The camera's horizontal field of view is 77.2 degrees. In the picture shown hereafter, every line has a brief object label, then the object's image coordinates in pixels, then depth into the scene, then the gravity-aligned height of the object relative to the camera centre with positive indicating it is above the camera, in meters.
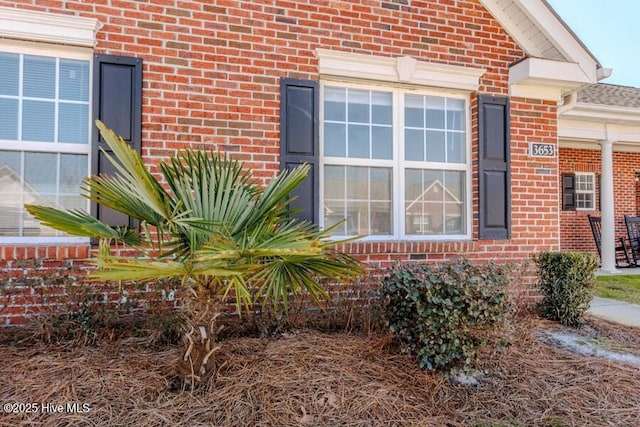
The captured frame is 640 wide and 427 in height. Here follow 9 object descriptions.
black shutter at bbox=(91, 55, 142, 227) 3.64 +1.06
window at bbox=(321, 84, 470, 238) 4.43 +0.69
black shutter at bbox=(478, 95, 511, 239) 4.66 +0.63
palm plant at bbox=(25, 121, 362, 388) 2.04 -0.04
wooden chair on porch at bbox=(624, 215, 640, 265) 9.75 -0.27
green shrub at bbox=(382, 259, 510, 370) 2.88 -0.67
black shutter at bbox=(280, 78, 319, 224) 4.11 +0.89
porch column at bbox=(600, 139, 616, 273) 8.40 +0.32
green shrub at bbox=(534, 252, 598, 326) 4.36 -0.66
